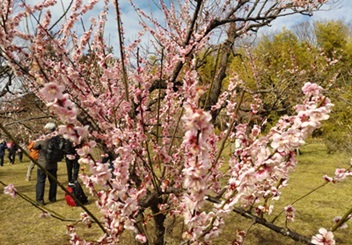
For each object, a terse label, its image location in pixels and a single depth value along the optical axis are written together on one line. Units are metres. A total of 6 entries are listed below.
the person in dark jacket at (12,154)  15.01
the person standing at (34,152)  6.75
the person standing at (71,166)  6.87
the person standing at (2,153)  14.29
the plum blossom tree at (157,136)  1.18
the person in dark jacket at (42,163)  6.18
